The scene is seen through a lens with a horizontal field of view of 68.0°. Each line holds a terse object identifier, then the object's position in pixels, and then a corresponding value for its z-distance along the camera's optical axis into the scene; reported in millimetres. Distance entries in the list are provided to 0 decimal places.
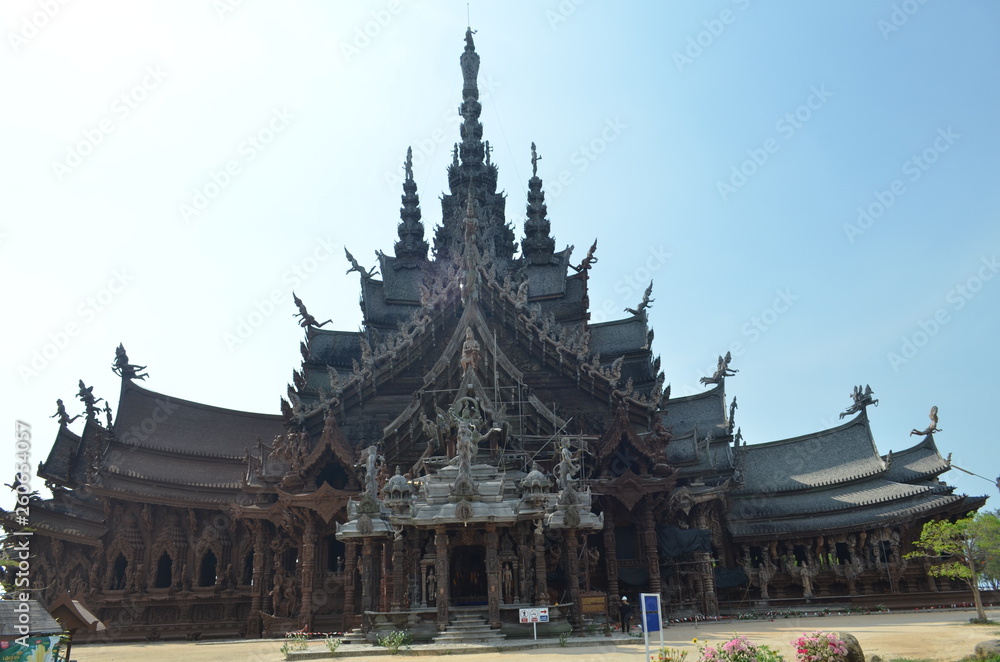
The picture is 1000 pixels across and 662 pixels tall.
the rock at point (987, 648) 12010
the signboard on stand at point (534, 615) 15586
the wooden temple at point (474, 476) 23969
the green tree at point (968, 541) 19812
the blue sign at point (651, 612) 10305
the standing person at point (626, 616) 19155
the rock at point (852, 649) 11531
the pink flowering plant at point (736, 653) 9672
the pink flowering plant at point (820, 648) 10555
